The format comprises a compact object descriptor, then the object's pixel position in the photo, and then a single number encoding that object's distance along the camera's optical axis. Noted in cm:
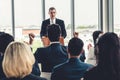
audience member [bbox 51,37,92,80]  280
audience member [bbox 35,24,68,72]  367
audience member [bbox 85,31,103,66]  437
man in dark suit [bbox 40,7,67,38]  592
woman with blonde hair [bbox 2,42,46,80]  217
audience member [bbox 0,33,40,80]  311
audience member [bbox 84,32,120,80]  227
